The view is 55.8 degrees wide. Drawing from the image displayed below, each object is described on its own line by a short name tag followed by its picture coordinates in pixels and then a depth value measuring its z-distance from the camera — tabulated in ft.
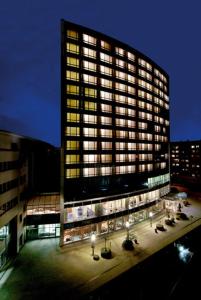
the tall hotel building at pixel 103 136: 104.42
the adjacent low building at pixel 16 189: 78.89
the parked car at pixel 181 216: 140.64
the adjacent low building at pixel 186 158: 381.81
